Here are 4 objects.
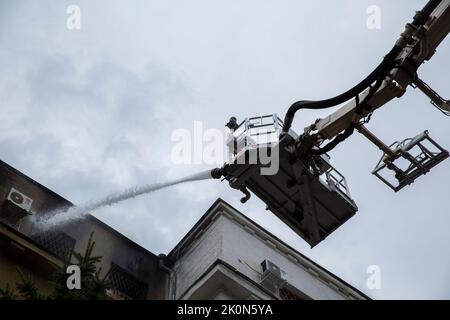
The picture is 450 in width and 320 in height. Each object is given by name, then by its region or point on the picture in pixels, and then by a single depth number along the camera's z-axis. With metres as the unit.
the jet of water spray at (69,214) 15.40
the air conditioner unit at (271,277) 16.08
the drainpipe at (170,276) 16.72
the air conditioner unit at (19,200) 14.63
